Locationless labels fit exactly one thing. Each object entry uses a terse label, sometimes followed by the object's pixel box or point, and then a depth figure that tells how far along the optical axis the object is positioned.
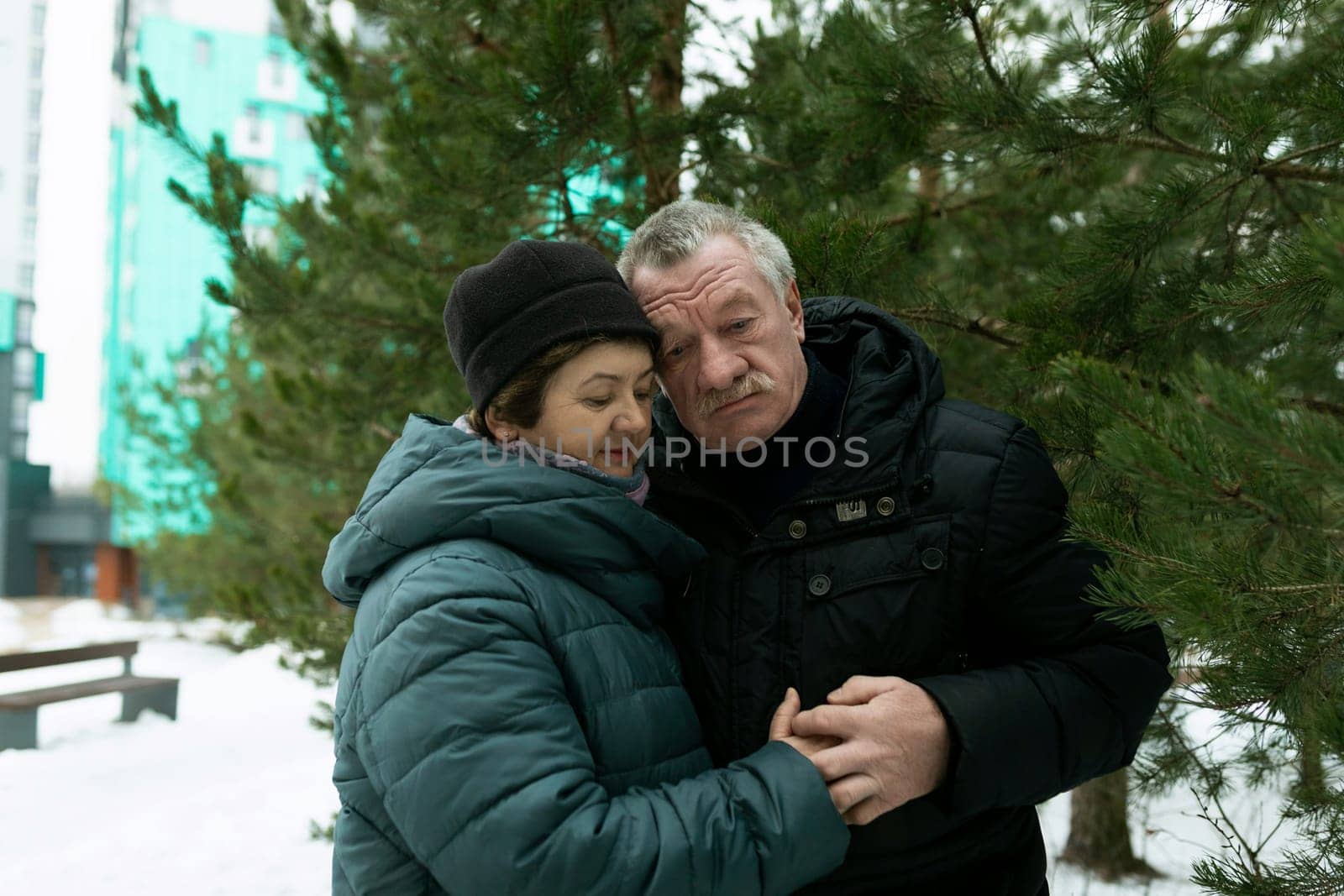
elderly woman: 1.09
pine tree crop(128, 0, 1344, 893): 1.16
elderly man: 1.32
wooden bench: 7.33
